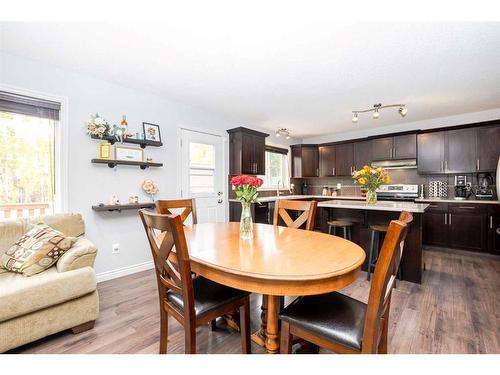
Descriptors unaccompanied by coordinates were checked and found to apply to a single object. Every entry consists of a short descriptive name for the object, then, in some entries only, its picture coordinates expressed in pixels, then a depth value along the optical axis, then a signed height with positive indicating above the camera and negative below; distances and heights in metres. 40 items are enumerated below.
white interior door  3.74 +0.26
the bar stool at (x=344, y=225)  3.21 -0.53
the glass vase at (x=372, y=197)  3.27 -0.13
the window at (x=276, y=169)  5.62 +0.48
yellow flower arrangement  3.23 +0.13
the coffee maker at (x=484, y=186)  4.11 +0.02
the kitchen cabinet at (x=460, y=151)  4.15 +0.66
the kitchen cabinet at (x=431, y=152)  4.45 +0.69
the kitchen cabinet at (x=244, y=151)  4.25 +0.70
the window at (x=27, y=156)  2.38 +0.35
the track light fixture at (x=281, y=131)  4.29 +1.05
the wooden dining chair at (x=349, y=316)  0.93 -0.64
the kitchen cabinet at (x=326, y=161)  5.91 +0.69
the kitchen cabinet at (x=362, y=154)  5.31 +0.79
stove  4.85 -0.10
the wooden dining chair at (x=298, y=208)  2.01 -0.21
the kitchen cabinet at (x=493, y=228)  3.72 -0.66
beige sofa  1.57 -0.79
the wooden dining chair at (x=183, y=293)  1.19 -0.64
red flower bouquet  1.61 -0.05
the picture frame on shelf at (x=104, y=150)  2.79 +0.46
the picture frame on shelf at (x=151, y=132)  3.21 +0.79
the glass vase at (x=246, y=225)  1.69 -0.27
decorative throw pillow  1.84 -0.51
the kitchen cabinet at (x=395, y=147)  4.74 +0.85
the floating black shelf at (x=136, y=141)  2.85 +0.61
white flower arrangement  2.70 +0.72
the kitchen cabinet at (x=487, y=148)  3.95 +0.68
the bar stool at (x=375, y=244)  2.84 -0.72
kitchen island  2.79 -0.45
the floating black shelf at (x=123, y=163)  2.77 +0.32
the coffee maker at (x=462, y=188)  4.35 -0.01
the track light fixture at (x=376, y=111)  3.05 +1.03
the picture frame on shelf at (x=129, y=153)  2.95 +0.46
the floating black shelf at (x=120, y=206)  2.75 -0.23
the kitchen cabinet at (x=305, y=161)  6.03 +0.70
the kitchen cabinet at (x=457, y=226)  3.87 -0.68
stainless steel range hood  4.88 +0.52
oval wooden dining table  1.00 -0.37
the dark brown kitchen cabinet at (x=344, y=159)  5.59 +0.70
